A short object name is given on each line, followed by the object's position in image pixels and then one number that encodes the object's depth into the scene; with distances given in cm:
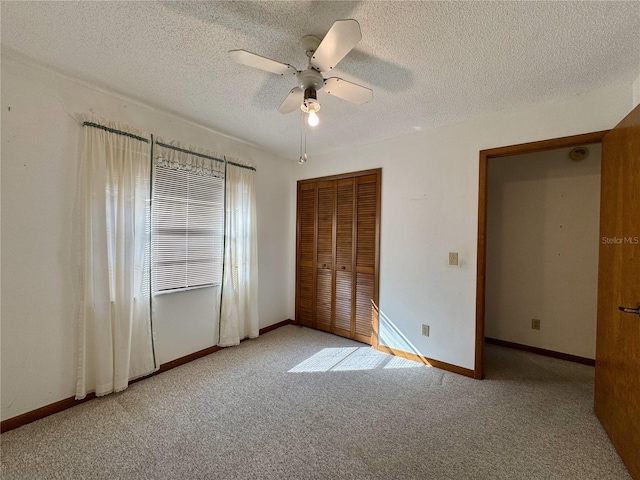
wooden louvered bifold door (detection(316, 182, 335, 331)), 363
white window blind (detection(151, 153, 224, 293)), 254
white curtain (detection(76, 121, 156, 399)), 205
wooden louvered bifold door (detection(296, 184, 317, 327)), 383
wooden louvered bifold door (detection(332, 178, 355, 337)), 344
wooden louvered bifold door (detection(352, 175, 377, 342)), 325
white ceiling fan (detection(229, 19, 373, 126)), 124
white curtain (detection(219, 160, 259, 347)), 311
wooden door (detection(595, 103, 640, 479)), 152
